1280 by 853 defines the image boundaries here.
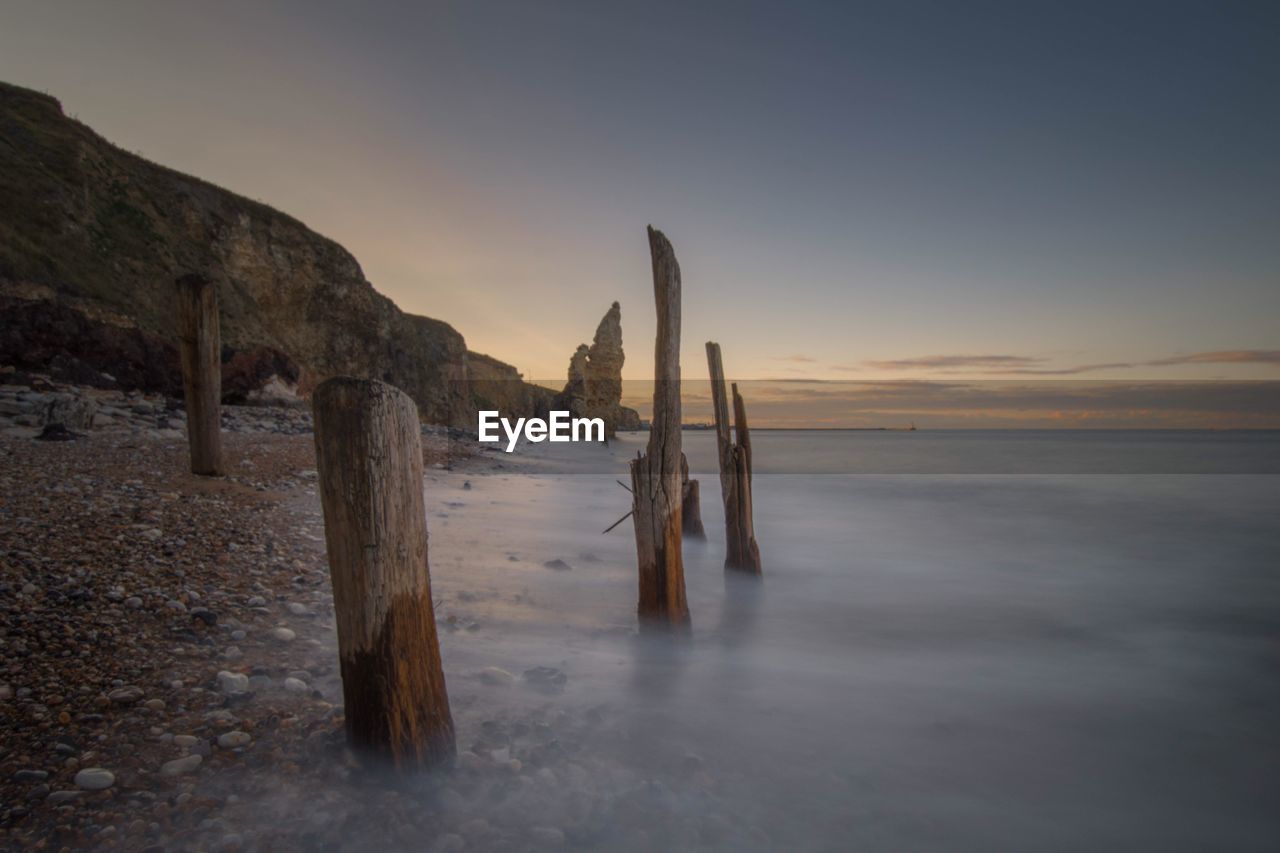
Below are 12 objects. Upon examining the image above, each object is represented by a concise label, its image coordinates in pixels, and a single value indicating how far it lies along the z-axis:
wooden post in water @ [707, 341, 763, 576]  6.84
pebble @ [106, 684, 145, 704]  2.67
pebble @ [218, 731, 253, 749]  2.53
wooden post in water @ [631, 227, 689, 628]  4.86
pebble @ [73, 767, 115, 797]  2.16
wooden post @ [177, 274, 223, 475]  6.97
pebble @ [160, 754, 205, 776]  2.31
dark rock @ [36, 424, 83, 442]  8.38
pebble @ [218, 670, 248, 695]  2.93
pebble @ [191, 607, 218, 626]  3.60
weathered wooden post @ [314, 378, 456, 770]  2.36
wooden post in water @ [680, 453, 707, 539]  9.37
